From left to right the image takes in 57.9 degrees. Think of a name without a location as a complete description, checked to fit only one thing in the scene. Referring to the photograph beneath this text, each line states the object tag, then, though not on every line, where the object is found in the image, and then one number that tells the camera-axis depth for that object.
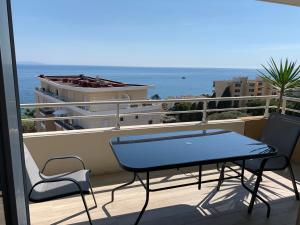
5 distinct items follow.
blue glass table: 2.07
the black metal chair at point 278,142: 2.65
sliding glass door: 0.79
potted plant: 3.98
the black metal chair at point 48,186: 2.04
